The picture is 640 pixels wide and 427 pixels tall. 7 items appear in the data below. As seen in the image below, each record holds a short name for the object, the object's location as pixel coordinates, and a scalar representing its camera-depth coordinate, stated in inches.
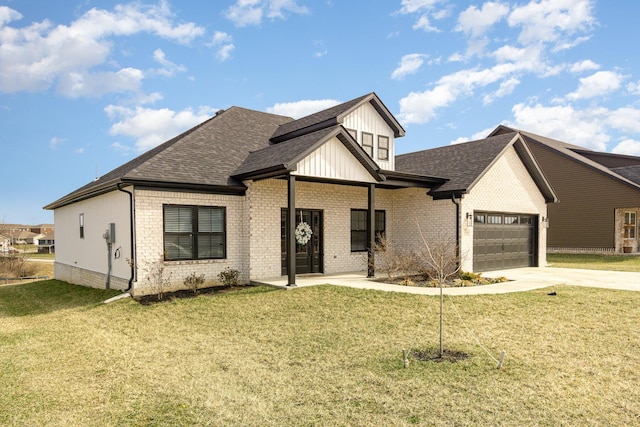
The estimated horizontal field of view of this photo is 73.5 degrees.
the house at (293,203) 480.4
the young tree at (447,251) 527.8
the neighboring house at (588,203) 1043.9
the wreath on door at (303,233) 576.1
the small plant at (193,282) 480.1
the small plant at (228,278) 507.8
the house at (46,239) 3635.1
